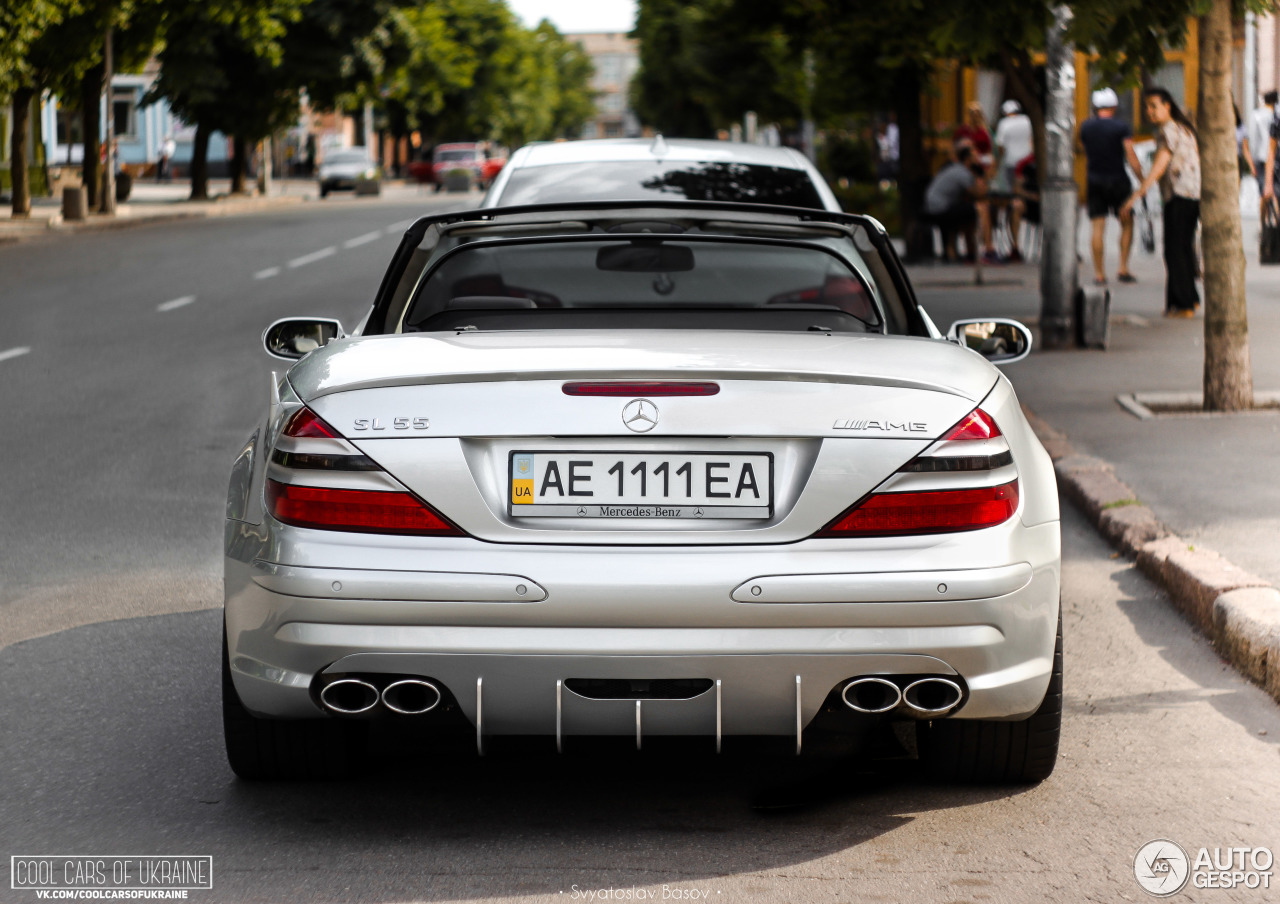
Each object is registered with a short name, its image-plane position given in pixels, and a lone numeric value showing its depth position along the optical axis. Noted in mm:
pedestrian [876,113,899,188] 41406
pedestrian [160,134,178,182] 72656
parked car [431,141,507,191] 71188
